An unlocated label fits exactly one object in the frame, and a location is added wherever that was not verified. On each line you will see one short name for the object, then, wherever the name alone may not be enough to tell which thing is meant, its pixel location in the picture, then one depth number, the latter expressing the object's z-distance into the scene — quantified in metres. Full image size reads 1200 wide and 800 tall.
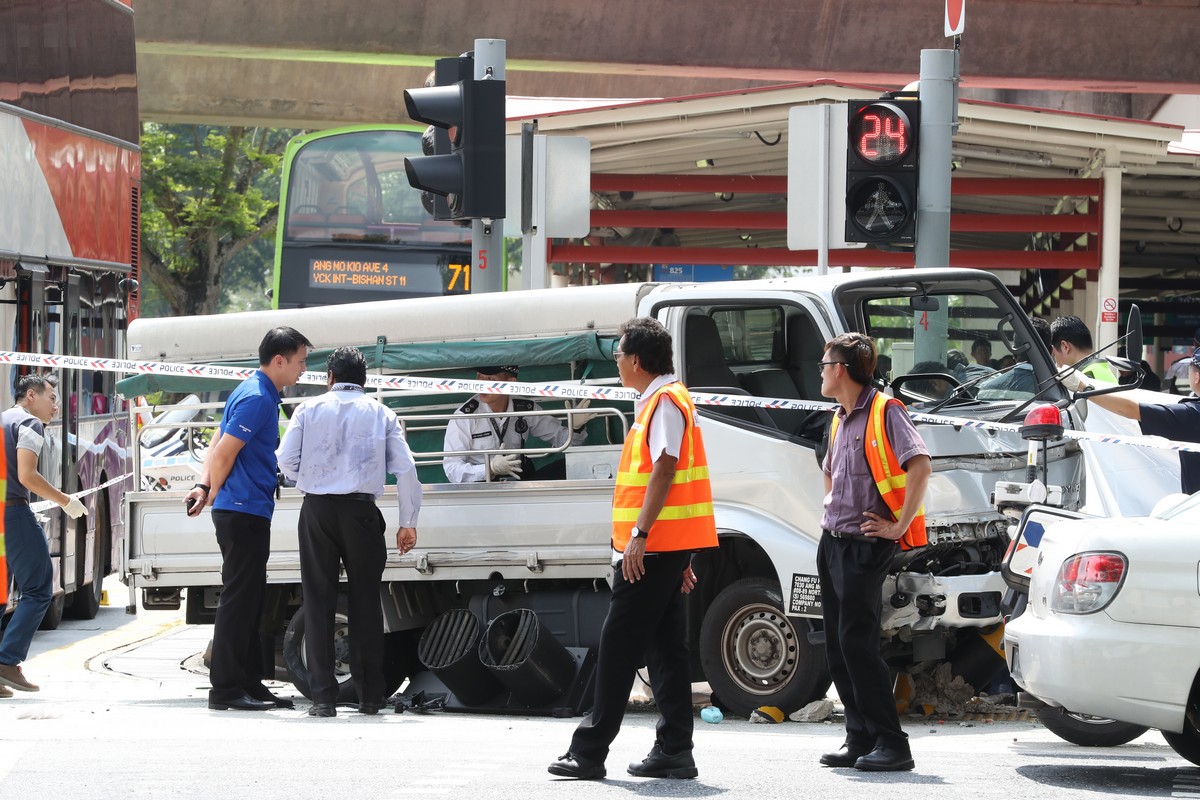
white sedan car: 12.71
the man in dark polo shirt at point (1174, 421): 16.69
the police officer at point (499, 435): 18.42
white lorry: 16.66
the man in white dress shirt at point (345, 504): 16.89
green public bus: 37.69
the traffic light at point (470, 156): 20.61
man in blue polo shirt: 17.31
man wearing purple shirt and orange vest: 13.45
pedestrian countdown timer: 20.37
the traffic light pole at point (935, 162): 20.58
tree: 72.12
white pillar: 35.41
